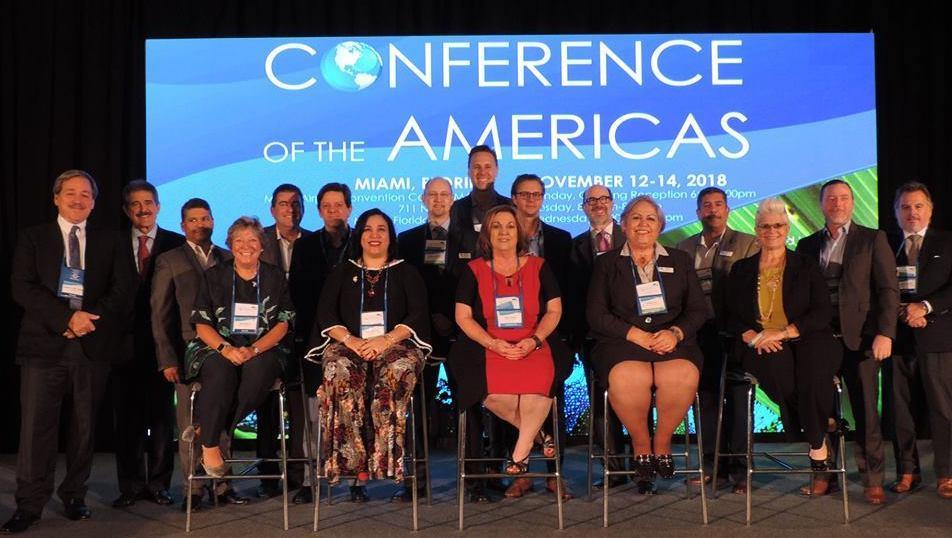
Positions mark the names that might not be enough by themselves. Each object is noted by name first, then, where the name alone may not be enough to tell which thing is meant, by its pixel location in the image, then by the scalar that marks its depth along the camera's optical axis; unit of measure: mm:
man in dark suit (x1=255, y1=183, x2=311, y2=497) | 5020
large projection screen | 6355
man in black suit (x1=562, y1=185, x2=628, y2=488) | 5145
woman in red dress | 4516
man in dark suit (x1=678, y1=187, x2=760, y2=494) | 5156
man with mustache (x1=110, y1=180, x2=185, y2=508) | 4859
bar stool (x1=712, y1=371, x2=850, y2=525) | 4266
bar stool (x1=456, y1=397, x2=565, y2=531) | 4234
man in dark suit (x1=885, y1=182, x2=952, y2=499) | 4805
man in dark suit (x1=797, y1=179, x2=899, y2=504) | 4703
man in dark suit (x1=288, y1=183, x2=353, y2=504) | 5039
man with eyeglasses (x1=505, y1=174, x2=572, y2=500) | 4969
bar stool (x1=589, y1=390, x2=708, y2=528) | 4262
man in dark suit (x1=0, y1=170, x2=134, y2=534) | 4449
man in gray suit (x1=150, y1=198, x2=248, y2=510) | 4766
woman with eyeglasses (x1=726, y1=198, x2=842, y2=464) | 4523
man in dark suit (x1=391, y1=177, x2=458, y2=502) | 4970
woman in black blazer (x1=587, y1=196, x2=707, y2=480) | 4496
